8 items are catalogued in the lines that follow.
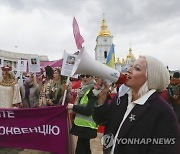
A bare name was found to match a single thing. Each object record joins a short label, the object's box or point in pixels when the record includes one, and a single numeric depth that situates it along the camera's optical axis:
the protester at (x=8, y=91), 2.66
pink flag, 1.73
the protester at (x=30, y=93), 2.96
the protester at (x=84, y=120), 1.81
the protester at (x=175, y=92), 2.38
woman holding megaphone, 0.93
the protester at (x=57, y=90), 2.44
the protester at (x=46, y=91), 2.58
